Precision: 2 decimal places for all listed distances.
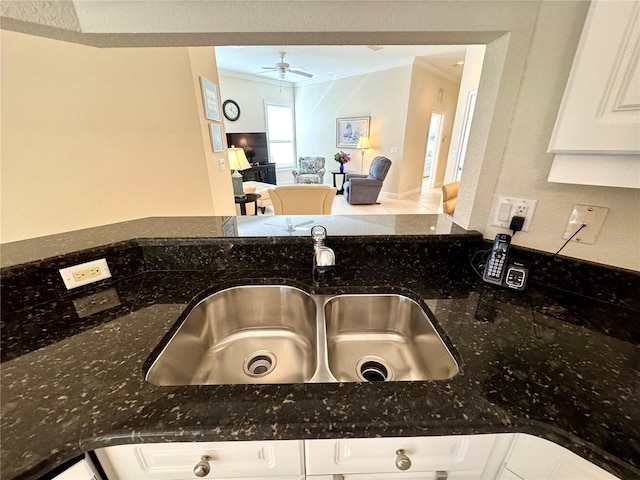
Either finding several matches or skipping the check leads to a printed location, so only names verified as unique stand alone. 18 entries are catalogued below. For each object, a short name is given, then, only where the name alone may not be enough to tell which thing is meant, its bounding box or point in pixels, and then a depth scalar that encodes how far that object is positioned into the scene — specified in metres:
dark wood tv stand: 6.32
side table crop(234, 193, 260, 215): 3.84
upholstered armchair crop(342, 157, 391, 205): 5.06
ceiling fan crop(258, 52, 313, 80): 4.41
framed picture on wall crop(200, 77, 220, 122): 2.40
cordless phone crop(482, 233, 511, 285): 0.85
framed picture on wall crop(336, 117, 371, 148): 6.13
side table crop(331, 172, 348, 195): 6.38
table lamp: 3.77
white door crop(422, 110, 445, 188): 6.70
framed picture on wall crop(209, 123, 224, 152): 2.59
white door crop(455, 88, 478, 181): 4.03
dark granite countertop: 0.46
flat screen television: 6.20
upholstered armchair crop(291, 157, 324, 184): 6.83
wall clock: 5.92
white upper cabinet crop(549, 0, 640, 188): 0.56
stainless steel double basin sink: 0.81
